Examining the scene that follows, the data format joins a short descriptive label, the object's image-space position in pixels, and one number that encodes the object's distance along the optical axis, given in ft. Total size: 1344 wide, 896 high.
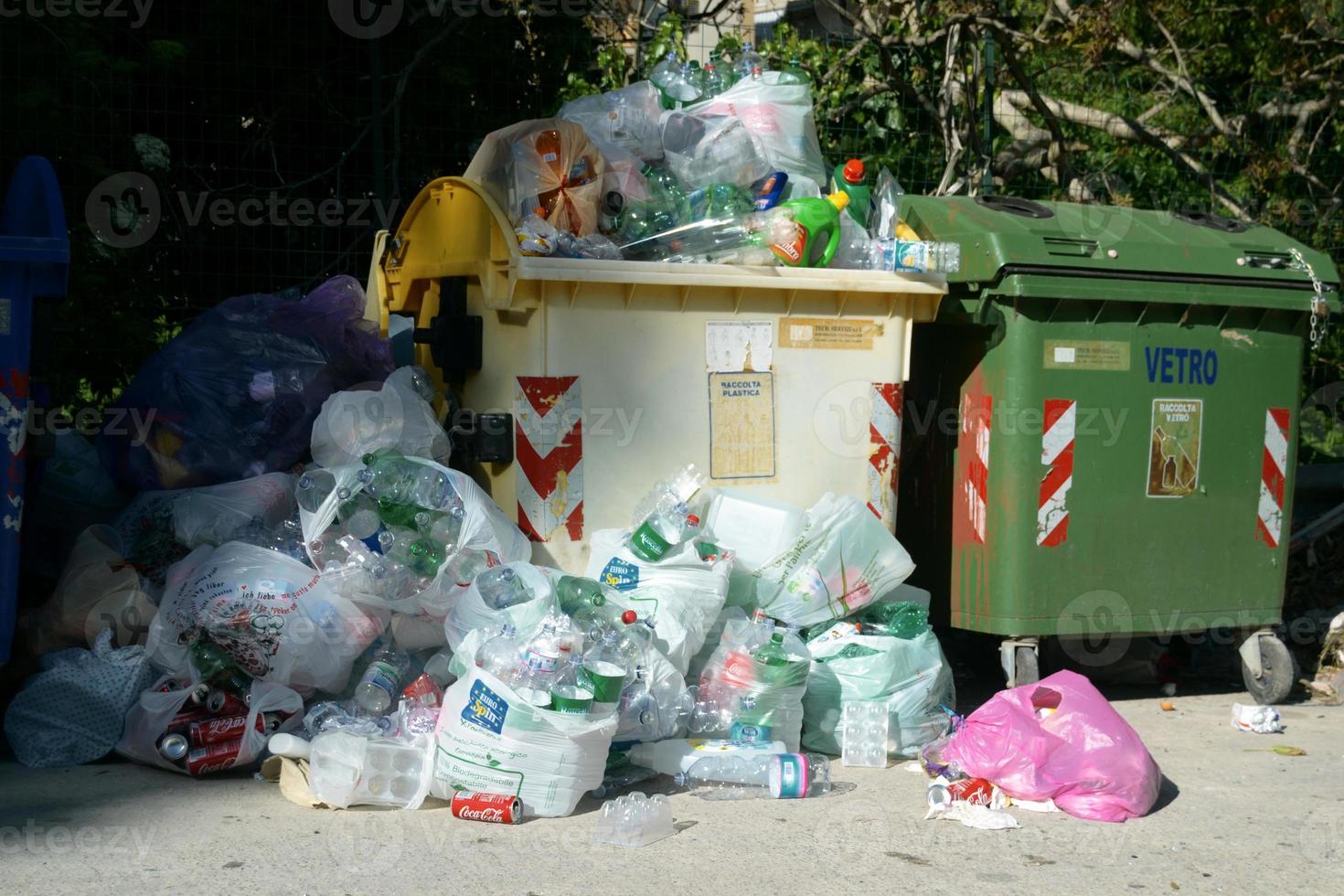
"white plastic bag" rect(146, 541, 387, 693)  11.77
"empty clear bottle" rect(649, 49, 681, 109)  15.80
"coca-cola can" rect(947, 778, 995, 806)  11.44
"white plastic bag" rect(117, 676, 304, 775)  11.48
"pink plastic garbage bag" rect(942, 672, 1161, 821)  11.41
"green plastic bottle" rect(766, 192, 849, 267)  14.11
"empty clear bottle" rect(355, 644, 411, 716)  11.87
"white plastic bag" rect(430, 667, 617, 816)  10.62
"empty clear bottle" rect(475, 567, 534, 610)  11.97
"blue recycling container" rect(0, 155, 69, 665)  11.32
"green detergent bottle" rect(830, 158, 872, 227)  14.87
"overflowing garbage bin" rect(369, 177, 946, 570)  13.29
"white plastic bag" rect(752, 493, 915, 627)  13.34
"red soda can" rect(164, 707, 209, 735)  11.46
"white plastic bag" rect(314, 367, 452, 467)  13.00
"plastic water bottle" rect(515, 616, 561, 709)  10.64
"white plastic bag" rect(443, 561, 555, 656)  11.51
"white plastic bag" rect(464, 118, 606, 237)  13.89
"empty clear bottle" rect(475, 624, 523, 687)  10.94
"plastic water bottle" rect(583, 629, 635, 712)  10.85
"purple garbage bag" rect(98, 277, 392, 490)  13.58
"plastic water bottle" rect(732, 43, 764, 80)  16.17
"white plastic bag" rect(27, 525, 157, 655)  12.19
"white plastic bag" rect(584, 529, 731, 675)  12.31
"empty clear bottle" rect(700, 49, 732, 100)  16.11
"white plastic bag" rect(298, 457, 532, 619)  11.98
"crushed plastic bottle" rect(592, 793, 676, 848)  10.41
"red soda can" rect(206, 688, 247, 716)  11.64
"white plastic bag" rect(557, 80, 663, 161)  15.08
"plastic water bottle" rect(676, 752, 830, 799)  11.68
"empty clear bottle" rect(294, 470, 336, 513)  12.41
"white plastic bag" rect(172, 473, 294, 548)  12.89
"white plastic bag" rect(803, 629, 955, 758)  12.96
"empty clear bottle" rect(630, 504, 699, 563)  12.82
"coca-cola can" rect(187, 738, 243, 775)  11.36
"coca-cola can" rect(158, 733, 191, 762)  11.37
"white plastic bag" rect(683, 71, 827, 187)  15.31
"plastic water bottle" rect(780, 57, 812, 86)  15.83
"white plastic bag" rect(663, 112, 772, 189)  14.69
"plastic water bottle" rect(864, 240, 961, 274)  14.65
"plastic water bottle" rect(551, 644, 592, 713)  10.63
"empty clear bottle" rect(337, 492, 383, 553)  12.23
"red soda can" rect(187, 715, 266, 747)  11.42
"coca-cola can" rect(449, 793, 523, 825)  10.57
